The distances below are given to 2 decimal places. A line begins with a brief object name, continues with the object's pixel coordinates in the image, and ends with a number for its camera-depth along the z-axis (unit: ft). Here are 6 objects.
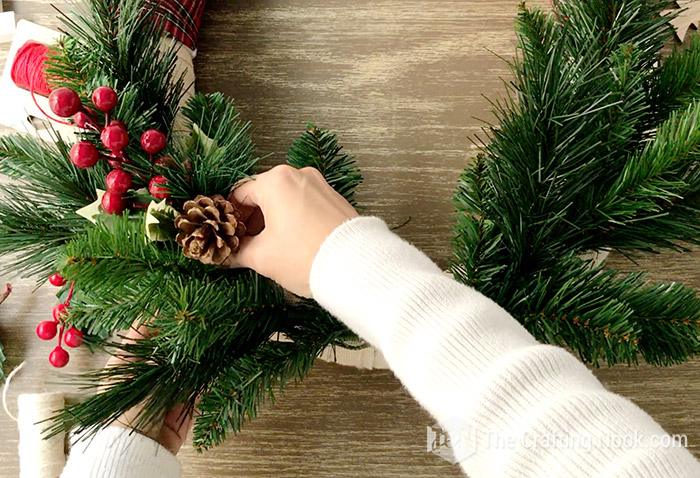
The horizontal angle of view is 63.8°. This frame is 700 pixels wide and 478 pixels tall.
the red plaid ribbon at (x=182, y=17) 2.39
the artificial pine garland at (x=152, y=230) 1.51
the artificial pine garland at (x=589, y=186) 1.61
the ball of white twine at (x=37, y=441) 2.28
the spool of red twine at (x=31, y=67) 2.38
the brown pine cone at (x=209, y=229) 1.57
